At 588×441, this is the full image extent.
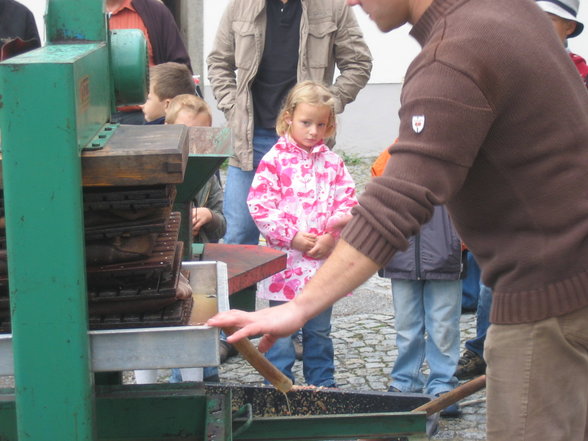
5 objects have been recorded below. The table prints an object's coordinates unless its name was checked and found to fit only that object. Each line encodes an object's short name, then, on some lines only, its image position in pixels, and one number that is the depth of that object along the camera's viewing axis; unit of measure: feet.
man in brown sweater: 6.06
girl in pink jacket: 13.09
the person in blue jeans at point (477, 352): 14.51
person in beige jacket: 16.75
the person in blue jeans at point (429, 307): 12.85
